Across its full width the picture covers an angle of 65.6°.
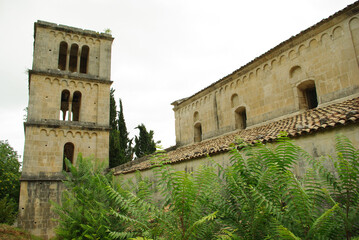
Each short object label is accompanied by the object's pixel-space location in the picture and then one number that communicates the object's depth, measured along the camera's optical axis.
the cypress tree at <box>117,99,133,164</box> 25.75
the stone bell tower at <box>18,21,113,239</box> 15.53
